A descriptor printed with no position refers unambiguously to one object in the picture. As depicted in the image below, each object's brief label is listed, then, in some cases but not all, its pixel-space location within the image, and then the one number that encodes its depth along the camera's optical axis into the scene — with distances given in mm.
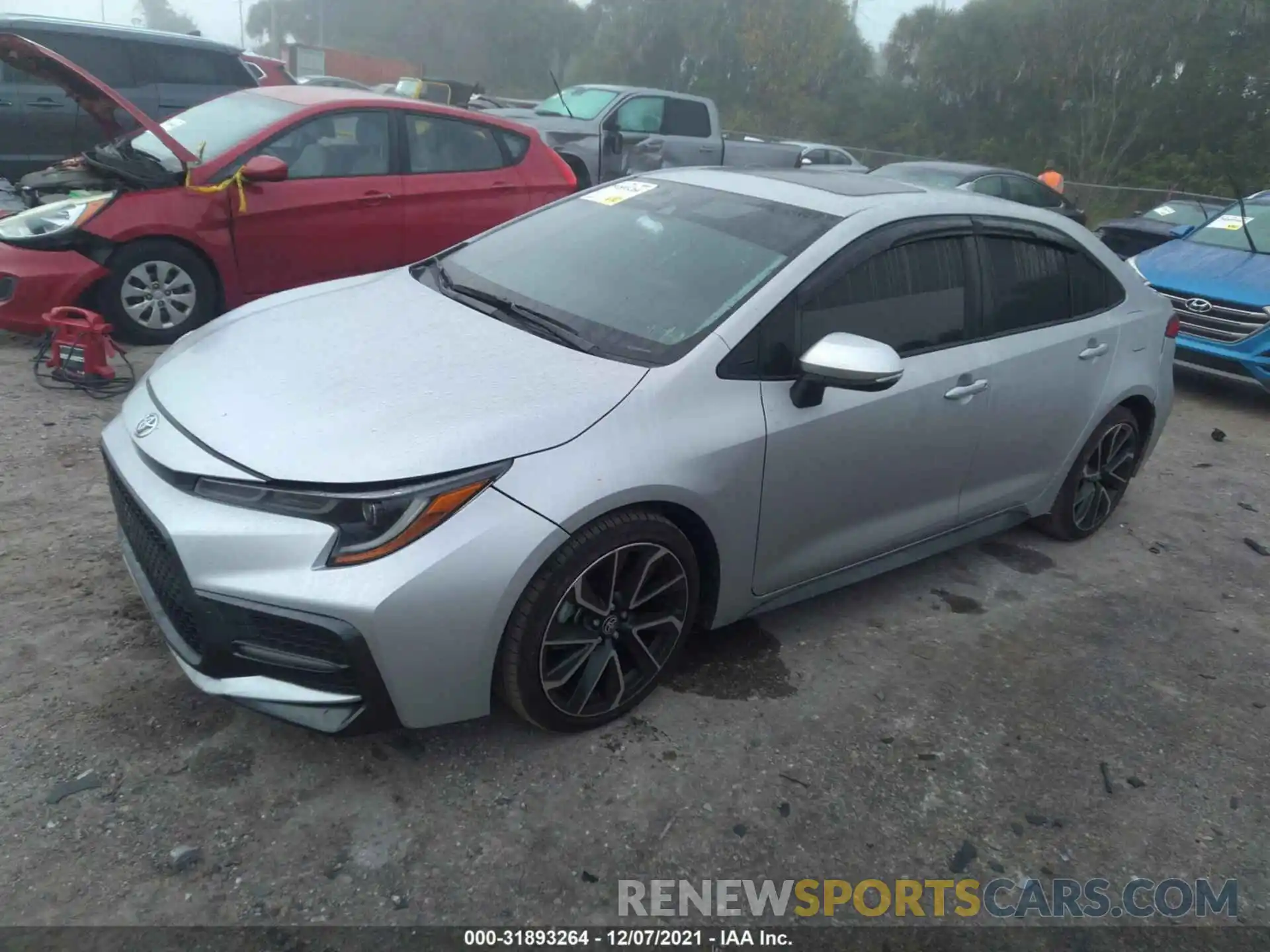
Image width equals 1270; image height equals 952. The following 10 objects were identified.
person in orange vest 14688
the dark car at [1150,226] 11633
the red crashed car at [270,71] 14445
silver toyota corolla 2457
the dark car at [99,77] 9438
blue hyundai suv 7082
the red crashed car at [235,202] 5508
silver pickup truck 12289
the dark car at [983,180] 11508
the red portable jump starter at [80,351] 5113
